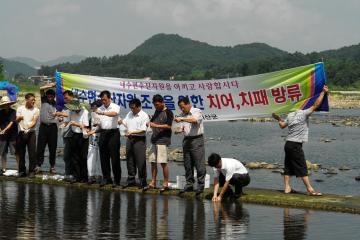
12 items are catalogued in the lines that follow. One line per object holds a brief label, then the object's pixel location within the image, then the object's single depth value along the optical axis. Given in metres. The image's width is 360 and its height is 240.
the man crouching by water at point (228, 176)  12.84
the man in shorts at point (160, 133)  13.88
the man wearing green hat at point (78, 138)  15.10
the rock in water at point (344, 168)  28.94
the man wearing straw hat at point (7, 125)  16.38
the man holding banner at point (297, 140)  13.45
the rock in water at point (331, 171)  27.07
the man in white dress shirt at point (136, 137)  14.20
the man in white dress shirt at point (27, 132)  16.06
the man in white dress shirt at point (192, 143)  13.51
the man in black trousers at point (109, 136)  14.39
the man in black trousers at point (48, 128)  16.39
